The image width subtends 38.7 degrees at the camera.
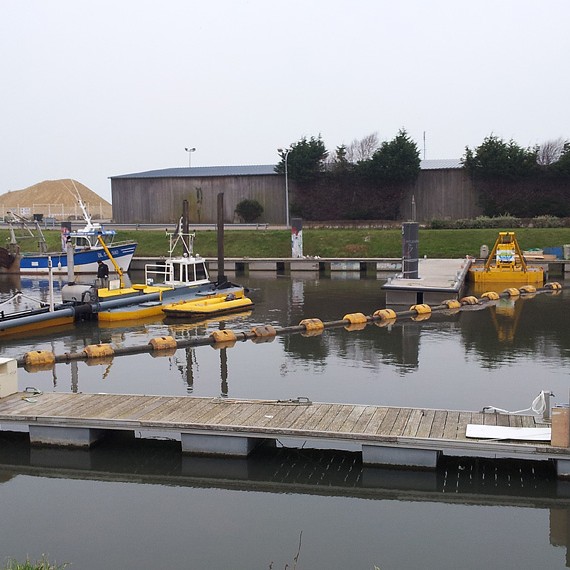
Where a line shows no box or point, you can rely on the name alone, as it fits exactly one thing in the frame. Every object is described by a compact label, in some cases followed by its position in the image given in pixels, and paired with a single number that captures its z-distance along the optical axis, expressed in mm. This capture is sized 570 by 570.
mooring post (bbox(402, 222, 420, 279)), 31031
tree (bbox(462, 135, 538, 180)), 50156
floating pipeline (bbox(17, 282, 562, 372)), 18688
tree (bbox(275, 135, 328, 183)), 53344
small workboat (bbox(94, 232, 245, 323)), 26031
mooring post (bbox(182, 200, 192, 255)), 34094
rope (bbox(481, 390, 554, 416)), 11945
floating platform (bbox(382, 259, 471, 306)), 29188
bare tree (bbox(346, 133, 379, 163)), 63500
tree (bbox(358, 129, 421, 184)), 51719
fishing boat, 41281
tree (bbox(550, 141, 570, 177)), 49312
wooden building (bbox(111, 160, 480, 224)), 51844
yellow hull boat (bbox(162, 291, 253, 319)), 26359
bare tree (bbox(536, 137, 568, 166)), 53475
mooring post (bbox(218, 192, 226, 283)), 31031
